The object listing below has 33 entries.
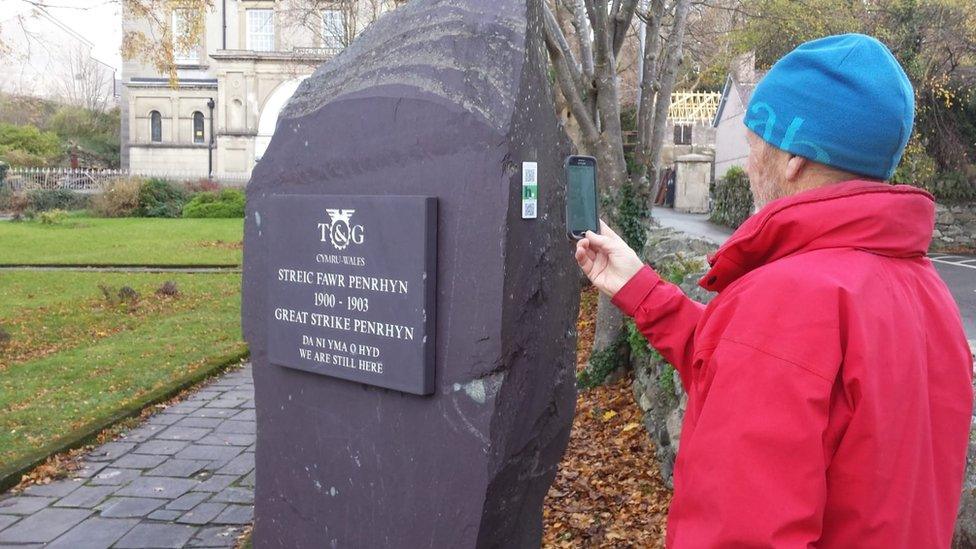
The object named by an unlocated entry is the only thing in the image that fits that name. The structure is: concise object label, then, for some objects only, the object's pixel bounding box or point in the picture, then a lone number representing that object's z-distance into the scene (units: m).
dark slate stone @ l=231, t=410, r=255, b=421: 7.53
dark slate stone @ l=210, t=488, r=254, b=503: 5.62
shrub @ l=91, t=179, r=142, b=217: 31.75
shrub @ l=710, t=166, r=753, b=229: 23.67
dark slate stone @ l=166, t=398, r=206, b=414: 7.74
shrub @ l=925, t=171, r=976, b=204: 21.06
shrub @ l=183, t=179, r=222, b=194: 35.78
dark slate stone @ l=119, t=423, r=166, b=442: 6.86
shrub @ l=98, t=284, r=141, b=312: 12.67
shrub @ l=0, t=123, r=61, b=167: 46.69
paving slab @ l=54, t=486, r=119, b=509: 5.47
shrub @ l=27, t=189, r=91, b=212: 33.16
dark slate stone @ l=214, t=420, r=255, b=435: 7.14
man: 1.51
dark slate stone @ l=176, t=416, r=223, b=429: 7.29
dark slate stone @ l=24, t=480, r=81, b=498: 5.66
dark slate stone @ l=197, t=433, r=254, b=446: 6.82
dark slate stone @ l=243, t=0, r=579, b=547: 3.29
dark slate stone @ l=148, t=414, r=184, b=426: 7.34
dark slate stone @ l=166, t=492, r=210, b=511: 5.43
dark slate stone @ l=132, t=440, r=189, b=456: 6.54
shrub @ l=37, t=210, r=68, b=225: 27.52
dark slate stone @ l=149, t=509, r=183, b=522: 5.24
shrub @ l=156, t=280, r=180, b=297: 13.69
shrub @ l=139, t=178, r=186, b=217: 32.19
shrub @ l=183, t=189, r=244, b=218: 32.34
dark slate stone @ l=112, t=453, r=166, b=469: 6.20
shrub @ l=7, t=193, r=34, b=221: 32.88
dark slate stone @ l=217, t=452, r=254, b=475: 6.16
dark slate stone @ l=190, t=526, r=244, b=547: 4.94
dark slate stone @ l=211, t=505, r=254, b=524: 5.29
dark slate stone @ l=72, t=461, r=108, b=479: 6.02
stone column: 34.72
